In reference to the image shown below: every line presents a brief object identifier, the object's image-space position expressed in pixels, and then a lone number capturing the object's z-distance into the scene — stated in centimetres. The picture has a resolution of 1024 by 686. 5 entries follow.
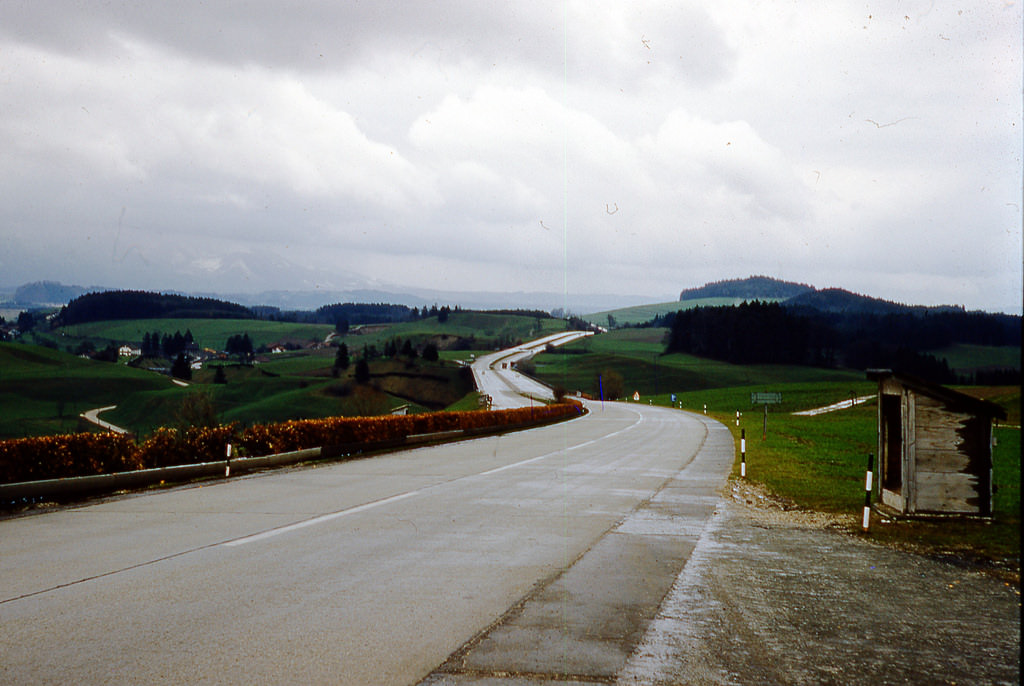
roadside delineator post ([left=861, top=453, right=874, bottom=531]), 1119
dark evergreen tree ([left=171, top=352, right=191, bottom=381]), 17612
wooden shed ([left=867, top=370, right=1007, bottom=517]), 1181
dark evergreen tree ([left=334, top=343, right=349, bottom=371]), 17119
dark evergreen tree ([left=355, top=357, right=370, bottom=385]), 15150
